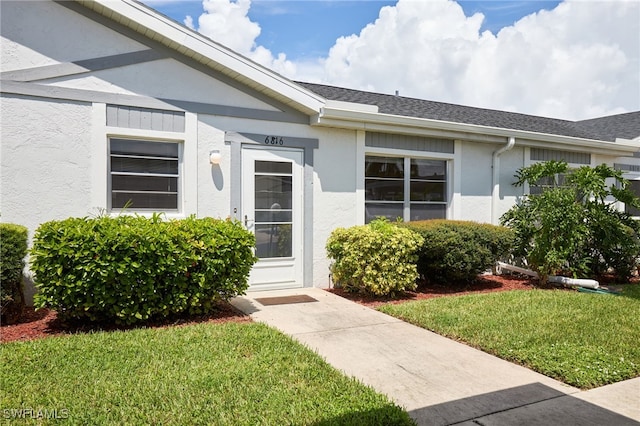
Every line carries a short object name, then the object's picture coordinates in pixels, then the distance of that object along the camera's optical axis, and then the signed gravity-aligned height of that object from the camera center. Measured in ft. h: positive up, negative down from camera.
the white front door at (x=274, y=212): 23.02 -0.58
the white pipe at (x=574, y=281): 24.80 -4.85
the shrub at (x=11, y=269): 15.65 -2.71
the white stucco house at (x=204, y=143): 18.63 +3.34
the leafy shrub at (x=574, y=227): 24.85 -1.45
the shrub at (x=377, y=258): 21.68 -3.02
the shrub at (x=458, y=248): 23.59 -2.62
